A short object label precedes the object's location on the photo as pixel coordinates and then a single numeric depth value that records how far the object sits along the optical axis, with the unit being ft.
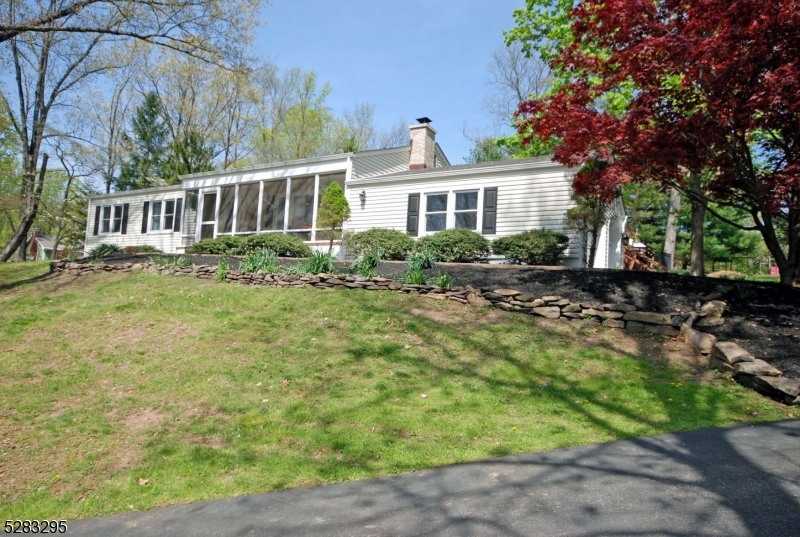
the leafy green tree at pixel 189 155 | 103.96
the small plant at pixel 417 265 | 33.36
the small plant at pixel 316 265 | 37.86
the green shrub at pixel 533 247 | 41.27
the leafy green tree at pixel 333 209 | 50.59
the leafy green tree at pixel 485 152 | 105.76
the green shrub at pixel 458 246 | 43.24
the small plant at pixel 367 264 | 36.71
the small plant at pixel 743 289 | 28.35
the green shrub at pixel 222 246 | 53.88
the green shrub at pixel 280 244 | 50.21
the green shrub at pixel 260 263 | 39.27
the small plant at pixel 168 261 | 45.44
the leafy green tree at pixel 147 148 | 108.17
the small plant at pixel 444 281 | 32.38
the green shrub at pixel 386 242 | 45.87
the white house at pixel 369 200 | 46.98
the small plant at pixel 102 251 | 53.39
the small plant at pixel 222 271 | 40.11
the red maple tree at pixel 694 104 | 24.04
